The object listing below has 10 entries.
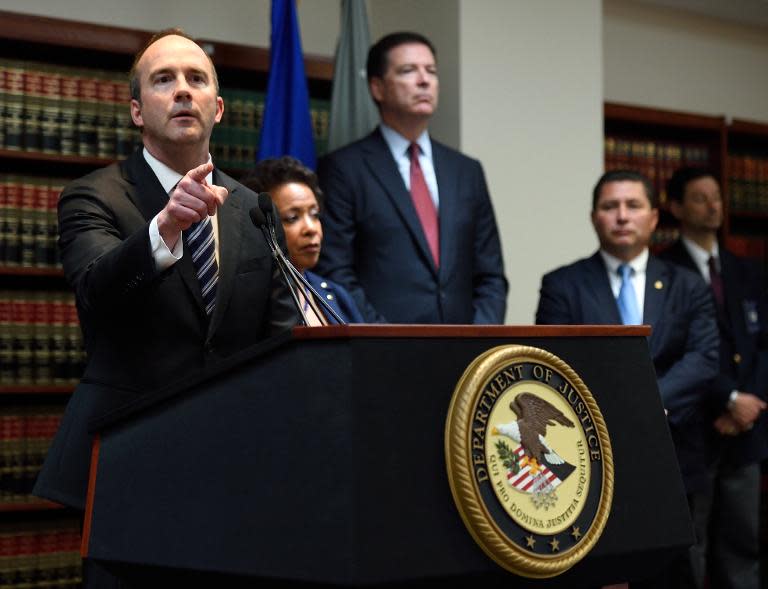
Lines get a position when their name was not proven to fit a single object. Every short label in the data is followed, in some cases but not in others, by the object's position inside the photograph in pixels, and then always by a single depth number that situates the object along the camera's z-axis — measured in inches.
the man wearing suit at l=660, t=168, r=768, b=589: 149.1
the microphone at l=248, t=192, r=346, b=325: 62.9
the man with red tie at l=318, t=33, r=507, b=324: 133.1
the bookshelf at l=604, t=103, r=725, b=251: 206.8
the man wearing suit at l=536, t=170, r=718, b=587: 134.6
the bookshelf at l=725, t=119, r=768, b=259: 219.3
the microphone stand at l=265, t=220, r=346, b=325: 62.4
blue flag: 149.9
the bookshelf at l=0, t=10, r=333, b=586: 150.3
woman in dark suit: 109.0
